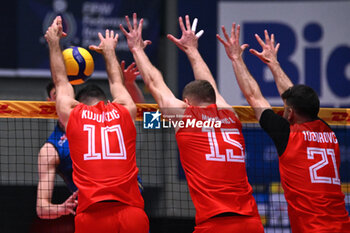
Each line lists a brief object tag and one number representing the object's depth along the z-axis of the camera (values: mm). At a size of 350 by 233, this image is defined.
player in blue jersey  13211
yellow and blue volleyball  13297
